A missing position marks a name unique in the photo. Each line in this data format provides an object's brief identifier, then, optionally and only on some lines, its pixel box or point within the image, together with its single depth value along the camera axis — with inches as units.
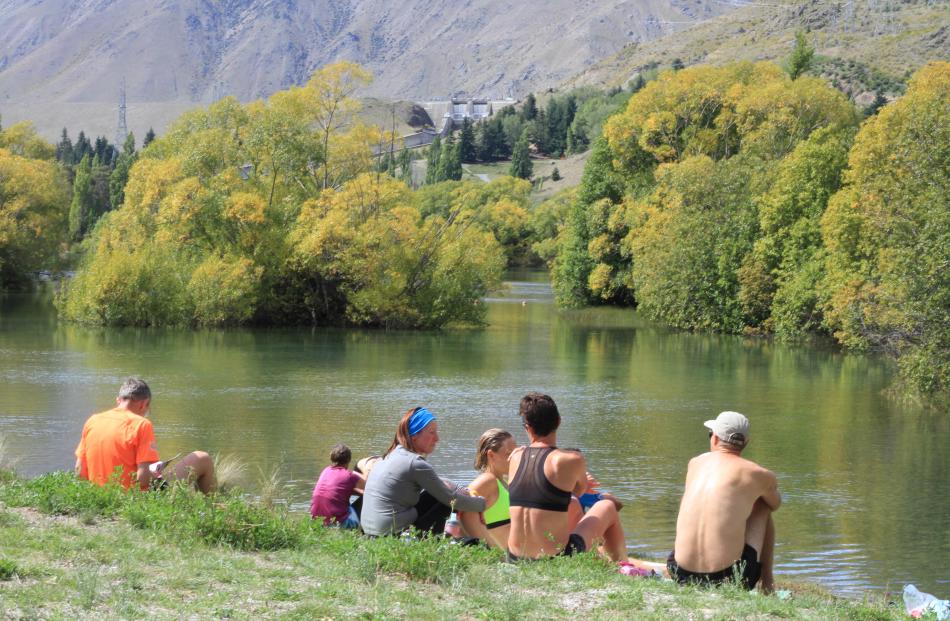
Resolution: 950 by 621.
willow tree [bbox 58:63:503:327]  1859.0
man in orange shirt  401.1
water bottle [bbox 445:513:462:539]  381.4
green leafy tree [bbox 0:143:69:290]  2642.7
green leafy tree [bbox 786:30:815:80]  2802.7
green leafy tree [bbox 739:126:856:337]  1782.7
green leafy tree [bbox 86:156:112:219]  4416.8
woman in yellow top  389.4
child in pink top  436.5
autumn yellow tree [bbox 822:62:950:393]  1088.2
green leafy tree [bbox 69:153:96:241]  3875.5
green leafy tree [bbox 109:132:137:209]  4116.6
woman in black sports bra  340.8
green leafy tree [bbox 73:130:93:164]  6589.1
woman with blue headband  370.0
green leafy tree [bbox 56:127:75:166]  6420.8
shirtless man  313.6
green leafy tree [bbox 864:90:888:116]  4198.8
